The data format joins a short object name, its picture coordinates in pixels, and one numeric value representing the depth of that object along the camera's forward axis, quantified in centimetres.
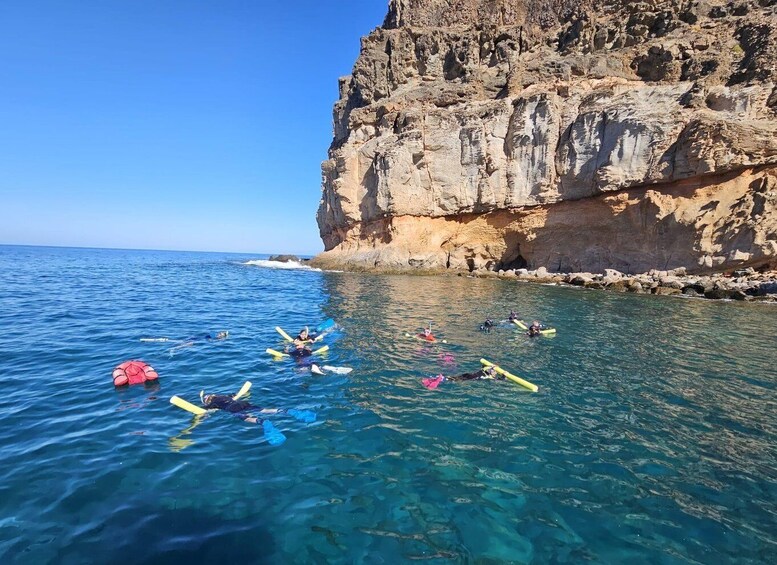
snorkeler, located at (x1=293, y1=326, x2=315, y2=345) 1466
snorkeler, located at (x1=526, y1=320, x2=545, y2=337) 1656
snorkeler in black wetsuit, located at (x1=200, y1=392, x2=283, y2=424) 905
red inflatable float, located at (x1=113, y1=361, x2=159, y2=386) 1029
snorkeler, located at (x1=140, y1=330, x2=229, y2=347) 1514
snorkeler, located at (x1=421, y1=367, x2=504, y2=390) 1121
